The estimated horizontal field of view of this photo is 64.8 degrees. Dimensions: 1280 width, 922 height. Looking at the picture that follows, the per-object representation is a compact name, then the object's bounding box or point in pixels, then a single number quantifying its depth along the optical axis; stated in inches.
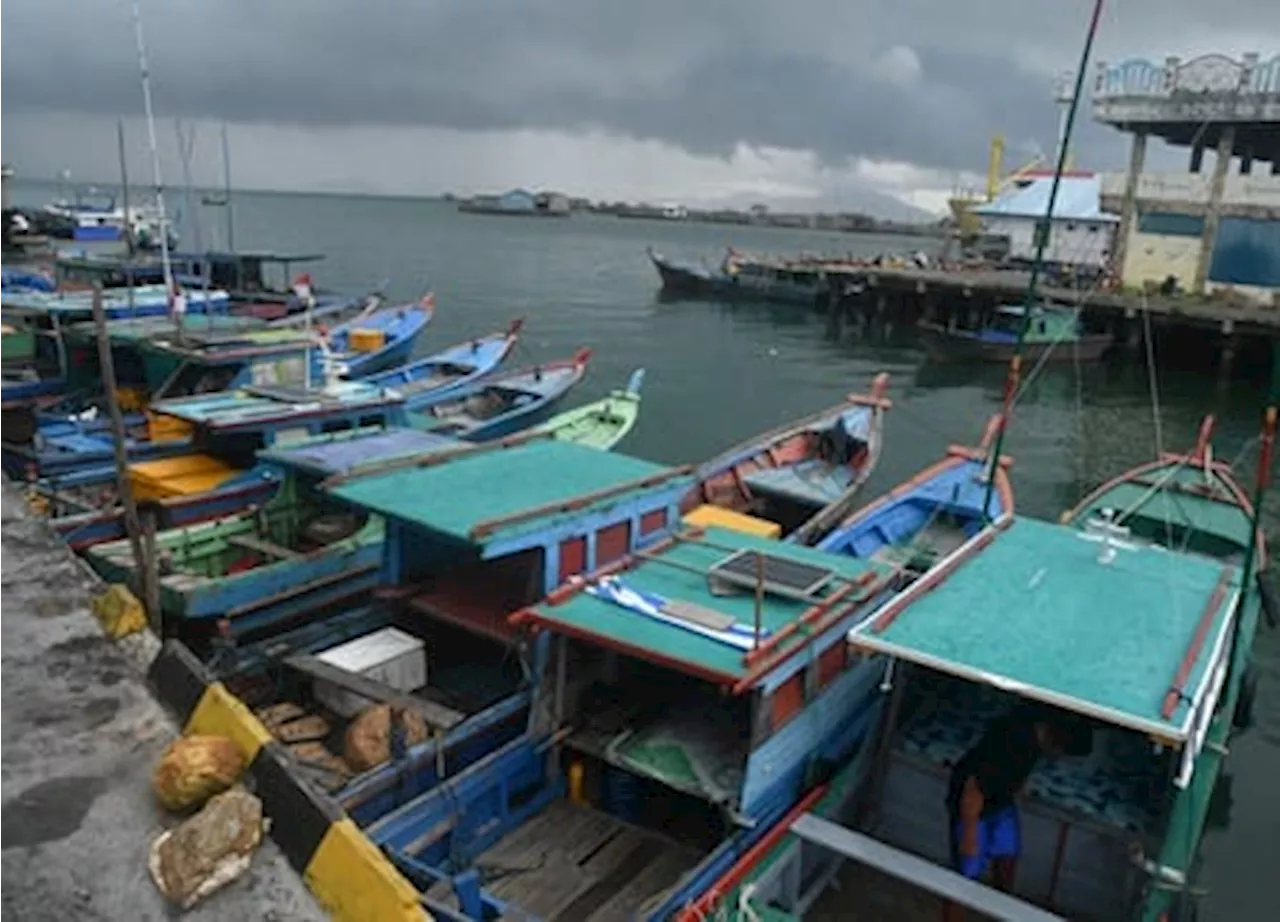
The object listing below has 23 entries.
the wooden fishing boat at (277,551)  453.1
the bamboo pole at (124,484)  345.4
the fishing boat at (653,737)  299.9
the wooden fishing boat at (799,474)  620.7
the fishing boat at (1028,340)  1517.0
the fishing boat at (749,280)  2194.9
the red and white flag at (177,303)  768.3
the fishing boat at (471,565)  339.3
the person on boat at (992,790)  308.5
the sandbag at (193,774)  224.7
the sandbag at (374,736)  334.3
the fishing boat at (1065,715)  282.8
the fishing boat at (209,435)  565.0
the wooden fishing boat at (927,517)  572.1
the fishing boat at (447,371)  864.3
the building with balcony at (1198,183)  1467.8
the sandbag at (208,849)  200.8
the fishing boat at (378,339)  1032.8
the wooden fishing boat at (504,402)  804.6
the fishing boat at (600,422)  801.9
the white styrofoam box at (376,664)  364.8
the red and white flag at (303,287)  1302.3
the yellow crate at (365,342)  1064.2
